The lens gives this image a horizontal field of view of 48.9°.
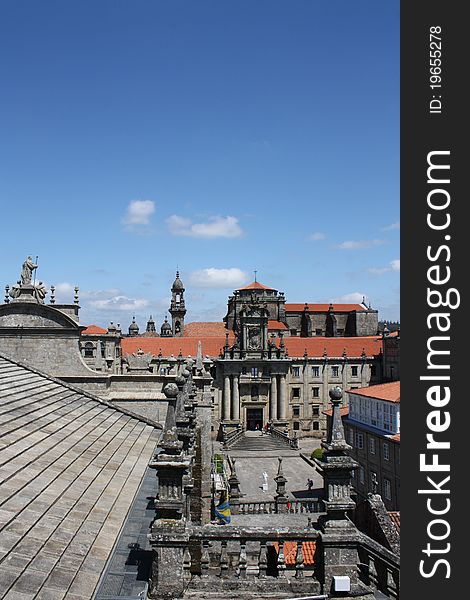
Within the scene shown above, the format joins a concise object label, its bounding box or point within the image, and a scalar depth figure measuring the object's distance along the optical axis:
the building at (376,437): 33.78
